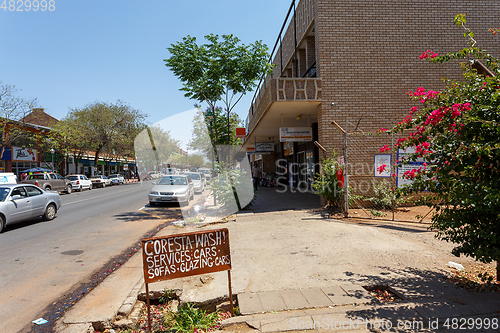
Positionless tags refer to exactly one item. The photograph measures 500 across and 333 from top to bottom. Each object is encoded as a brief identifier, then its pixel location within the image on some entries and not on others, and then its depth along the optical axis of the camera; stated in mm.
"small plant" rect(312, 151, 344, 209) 9742
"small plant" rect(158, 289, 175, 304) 4241
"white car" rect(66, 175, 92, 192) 27812
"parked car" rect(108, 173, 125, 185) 40662
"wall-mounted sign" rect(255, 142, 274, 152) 21750
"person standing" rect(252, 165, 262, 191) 18188
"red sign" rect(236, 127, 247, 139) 20092
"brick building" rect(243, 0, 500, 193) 10695
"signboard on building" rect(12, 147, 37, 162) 28984
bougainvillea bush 3375
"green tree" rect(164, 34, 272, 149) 11375
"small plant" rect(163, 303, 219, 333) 3398
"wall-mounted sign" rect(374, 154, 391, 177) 10062
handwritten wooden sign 3609
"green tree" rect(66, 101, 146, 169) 35562
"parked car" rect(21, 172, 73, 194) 22116
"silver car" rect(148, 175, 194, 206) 14414
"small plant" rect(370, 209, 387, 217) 9280
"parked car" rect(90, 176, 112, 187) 34172
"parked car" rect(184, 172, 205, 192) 21009
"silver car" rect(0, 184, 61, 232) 9078
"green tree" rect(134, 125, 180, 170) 47369
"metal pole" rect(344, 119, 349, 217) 9141
